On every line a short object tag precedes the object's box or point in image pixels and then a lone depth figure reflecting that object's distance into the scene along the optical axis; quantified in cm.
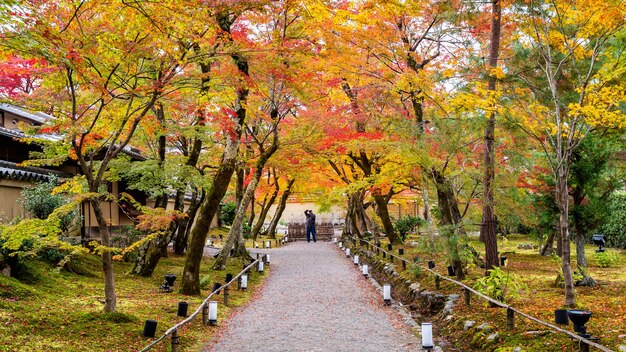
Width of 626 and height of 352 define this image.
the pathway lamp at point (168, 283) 1255
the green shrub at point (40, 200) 1259
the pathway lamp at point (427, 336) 795
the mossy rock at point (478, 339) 793
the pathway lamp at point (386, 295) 1240
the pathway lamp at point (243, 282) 1490
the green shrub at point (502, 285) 911
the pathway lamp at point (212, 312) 994
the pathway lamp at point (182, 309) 932
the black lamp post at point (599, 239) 1670
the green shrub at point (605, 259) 1476
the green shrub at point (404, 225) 3086
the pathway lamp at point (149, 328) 782
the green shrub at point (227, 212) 3869
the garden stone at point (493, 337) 762
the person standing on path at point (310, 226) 3700
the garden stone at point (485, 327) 805
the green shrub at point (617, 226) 2241
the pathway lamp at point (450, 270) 1271
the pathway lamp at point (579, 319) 616
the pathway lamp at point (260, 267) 1902
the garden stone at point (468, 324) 870
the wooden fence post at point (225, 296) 1227
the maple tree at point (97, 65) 658
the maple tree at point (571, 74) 822
